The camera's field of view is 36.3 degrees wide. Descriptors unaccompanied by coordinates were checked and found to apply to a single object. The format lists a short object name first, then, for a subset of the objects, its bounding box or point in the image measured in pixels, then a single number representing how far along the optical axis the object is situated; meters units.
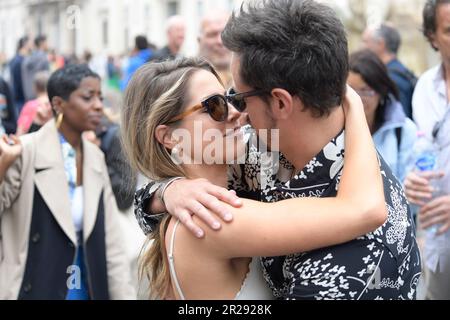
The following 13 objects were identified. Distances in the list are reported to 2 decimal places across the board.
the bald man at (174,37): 7.98
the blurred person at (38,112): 5.04
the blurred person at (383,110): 4.22
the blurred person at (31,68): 10.91
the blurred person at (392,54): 5.74
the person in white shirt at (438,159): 3.50
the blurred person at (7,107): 7.71
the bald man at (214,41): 5.37
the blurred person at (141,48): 9.68
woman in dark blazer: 3.89
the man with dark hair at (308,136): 1.93
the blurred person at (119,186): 4.87
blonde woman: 1.92
